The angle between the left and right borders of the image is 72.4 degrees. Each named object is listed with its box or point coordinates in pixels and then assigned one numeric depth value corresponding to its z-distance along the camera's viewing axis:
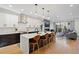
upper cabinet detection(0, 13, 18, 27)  3.71
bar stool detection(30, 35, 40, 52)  2.51
